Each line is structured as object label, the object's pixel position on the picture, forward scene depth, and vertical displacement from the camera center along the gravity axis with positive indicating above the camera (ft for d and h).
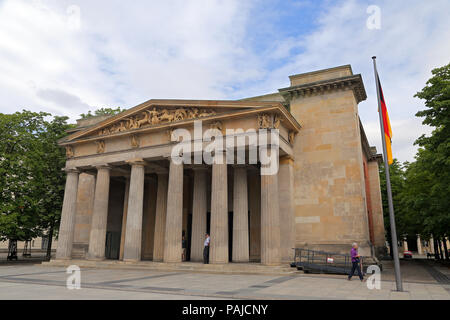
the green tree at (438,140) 66.05 +19.82
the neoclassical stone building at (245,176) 73.82 +13.97
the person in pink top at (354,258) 54.74 -4.39
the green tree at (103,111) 147.84 +53.54
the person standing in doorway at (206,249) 71.50 -3.95
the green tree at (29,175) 95.61 +16.91
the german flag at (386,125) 50.54 +16.48
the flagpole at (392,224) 41.96 +1.05
